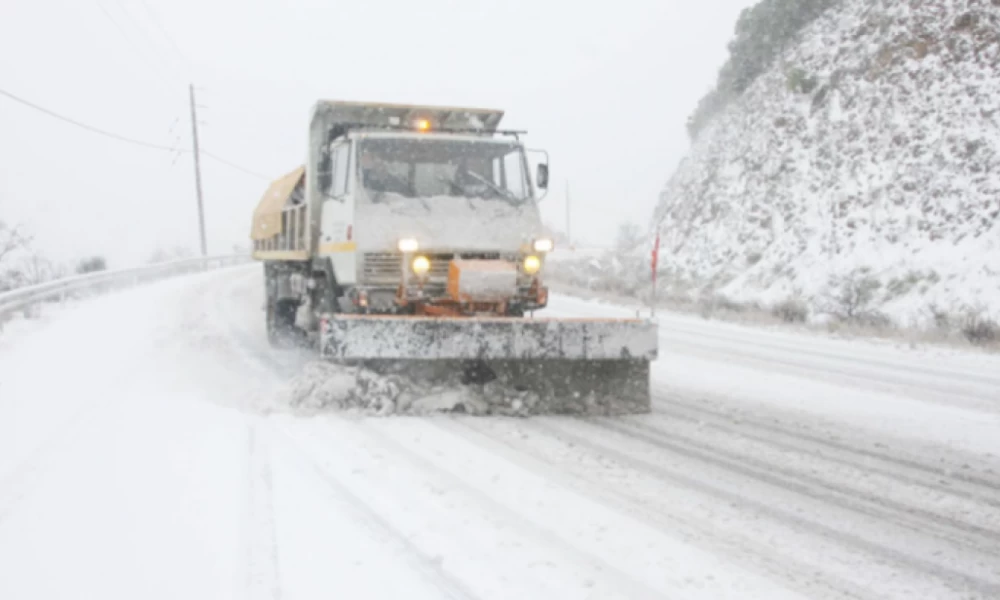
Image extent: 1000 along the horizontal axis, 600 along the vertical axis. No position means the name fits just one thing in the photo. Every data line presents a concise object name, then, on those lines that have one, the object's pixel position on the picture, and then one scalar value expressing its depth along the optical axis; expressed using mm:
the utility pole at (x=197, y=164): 40156
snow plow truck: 6301
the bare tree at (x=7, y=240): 26212
